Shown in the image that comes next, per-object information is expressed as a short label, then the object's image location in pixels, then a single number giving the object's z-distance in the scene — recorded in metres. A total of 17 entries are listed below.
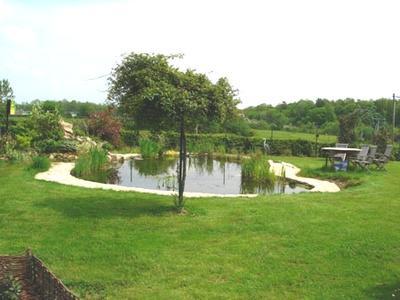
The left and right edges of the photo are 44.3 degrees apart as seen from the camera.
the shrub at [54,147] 16.14
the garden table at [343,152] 14.00
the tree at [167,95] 7.01
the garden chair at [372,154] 14.27
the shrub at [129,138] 22.31
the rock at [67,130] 18.18
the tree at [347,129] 19.92
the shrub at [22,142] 15.93
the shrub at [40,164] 12.21
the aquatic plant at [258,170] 12.87
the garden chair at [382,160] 14.41
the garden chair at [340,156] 14.22
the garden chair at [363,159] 13.91
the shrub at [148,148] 18.59
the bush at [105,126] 20.81
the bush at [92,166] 12.84
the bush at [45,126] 17.20
